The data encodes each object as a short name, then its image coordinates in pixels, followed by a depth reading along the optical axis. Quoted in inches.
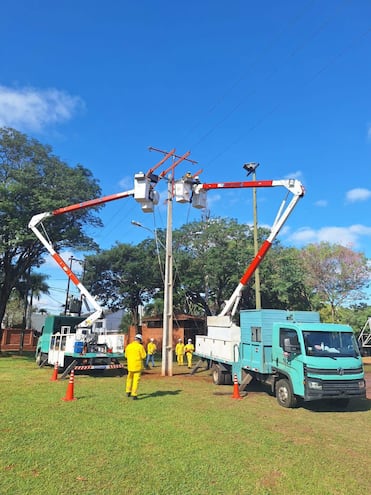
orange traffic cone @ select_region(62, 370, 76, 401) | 414.3
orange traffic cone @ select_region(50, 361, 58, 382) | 577.0
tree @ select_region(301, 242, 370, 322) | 1333.7
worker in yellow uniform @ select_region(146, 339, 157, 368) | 804.6
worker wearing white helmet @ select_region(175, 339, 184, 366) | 876.0
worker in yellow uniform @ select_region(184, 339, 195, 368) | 806.5
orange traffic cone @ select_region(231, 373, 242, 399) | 456.4
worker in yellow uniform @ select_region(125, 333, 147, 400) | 423.8
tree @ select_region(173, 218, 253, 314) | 1161.4
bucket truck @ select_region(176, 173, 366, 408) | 382.0
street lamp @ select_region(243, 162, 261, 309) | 777.4
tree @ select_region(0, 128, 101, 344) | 876.0
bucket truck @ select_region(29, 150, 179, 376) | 636.7
